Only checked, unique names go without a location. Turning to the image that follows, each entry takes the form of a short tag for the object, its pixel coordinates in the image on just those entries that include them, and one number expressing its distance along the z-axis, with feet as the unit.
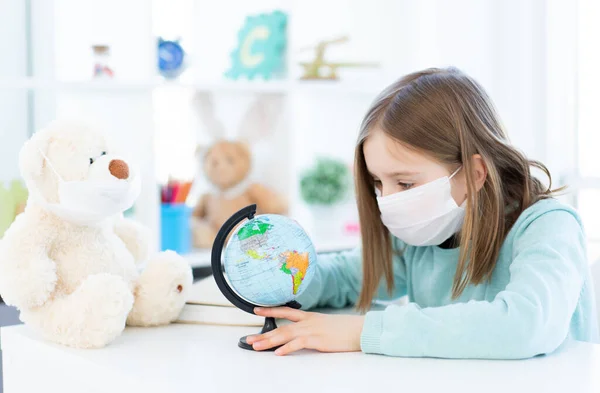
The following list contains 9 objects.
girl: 3.16
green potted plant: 8.05
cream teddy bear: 3.25
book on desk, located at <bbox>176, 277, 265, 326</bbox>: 3.82
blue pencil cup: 7.26
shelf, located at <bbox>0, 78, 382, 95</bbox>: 6.35
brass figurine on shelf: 7.88
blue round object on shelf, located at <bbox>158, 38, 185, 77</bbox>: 7.23
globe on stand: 3.17
